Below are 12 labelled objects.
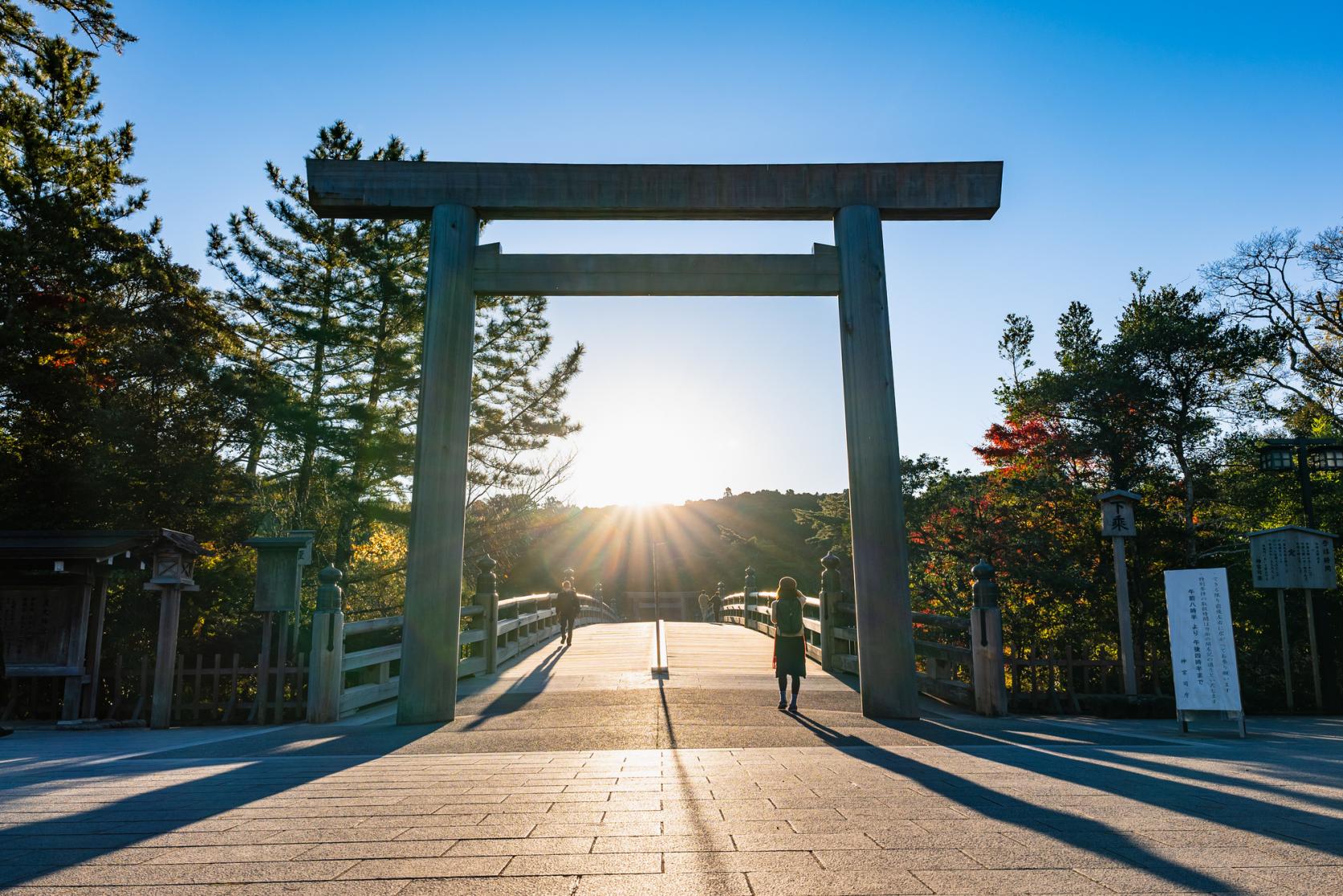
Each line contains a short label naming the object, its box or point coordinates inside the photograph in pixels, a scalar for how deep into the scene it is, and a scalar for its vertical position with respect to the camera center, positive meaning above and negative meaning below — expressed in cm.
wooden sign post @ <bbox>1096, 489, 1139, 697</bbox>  1155 +78
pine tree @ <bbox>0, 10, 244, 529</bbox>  1413 +416
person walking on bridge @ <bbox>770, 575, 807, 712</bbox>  849 -72
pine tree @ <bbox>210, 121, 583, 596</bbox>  1752 +473
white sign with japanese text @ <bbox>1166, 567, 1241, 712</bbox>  765 -64
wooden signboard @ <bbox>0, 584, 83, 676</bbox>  978 -59
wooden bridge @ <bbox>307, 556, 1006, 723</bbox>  858 -131
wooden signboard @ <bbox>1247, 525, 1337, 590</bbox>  1263 +26
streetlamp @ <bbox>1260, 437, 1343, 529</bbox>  1437 +217
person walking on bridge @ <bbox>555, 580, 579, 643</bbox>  1723 -70
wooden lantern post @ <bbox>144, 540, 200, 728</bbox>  902 -21
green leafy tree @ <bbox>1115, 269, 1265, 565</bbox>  1825 +467
